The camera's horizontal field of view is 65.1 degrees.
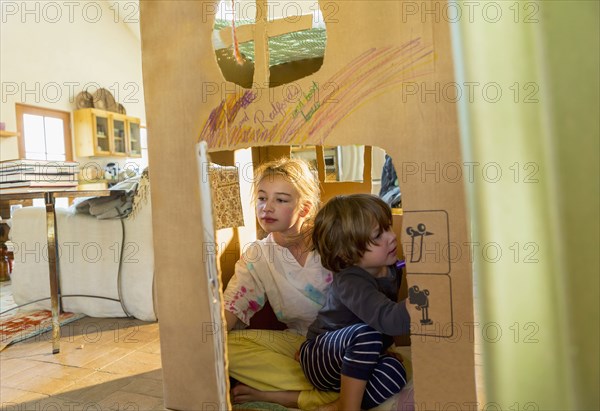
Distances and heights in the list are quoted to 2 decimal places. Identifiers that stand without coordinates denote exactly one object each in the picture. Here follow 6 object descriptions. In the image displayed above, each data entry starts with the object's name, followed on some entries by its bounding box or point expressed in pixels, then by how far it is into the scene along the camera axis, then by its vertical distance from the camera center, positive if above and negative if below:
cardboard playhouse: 0.64 +0.10
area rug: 1.83 -0.43
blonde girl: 1.25 -0.17
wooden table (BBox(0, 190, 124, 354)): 1.66 -0.08
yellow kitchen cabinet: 5.36 +1.01
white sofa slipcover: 2.01 -0.20
